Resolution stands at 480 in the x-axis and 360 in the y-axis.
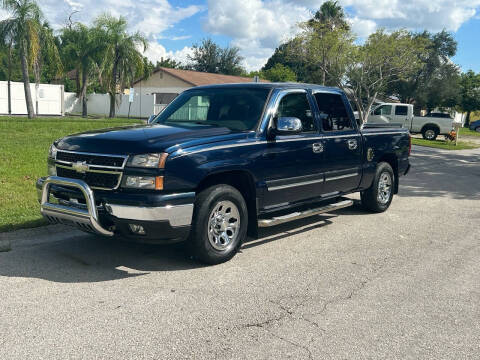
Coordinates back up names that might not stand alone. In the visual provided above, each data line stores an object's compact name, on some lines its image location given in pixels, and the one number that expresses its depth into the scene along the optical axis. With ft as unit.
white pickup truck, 96.84
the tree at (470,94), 218.18
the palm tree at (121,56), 110.11
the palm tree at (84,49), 116.67
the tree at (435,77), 177.17
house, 140.59
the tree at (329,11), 186.64
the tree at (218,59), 211.61
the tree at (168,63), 248.11
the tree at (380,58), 86.74
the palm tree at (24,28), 74.38
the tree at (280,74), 189.98
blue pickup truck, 15.21
